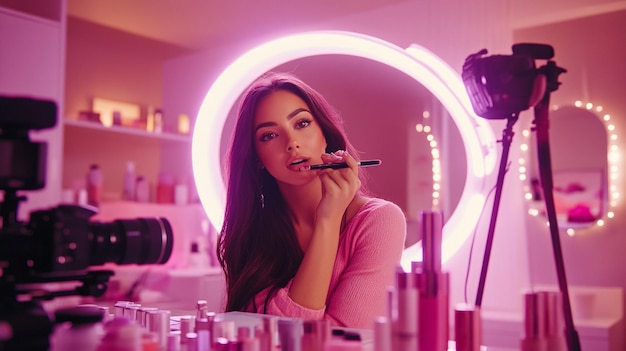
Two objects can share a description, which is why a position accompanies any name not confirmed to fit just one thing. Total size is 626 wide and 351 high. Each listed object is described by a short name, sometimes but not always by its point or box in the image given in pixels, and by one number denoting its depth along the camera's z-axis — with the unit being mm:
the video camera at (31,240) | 557
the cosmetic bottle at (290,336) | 632
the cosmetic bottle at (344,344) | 593
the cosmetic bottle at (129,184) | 2396
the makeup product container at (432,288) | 638
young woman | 1030
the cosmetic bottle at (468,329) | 641
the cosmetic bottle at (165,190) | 2469
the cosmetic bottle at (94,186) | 2254
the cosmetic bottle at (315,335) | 603
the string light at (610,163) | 1992
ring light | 1199
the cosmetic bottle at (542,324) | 592
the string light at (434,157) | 1912
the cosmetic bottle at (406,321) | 581
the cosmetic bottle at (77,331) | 563
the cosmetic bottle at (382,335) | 574
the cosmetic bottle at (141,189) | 2412
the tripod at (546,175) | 1019
